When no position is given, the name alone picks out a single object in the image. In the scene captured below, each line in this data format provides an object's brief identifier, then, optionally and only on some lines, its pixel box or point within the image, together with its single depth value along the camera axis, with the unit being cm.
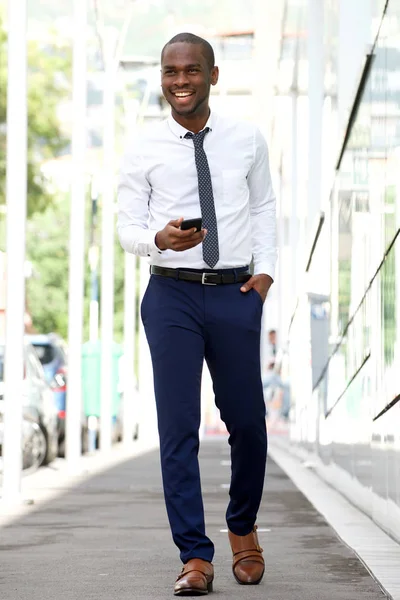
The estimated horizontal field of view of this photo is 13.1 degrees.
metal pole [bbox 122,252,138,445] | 3219
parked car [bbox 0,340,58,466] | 1784
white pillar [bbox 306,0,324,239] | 2206
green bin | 2875
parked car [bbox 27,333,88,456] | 2248
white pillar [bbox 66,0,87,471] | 1841
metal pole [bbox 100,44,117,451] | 2603
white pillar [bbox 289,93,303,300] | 3125
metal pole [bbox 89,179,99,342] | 3472
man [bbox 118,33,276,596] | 653
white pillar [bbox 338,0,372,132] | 1438
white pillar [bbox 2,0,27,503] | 1291
